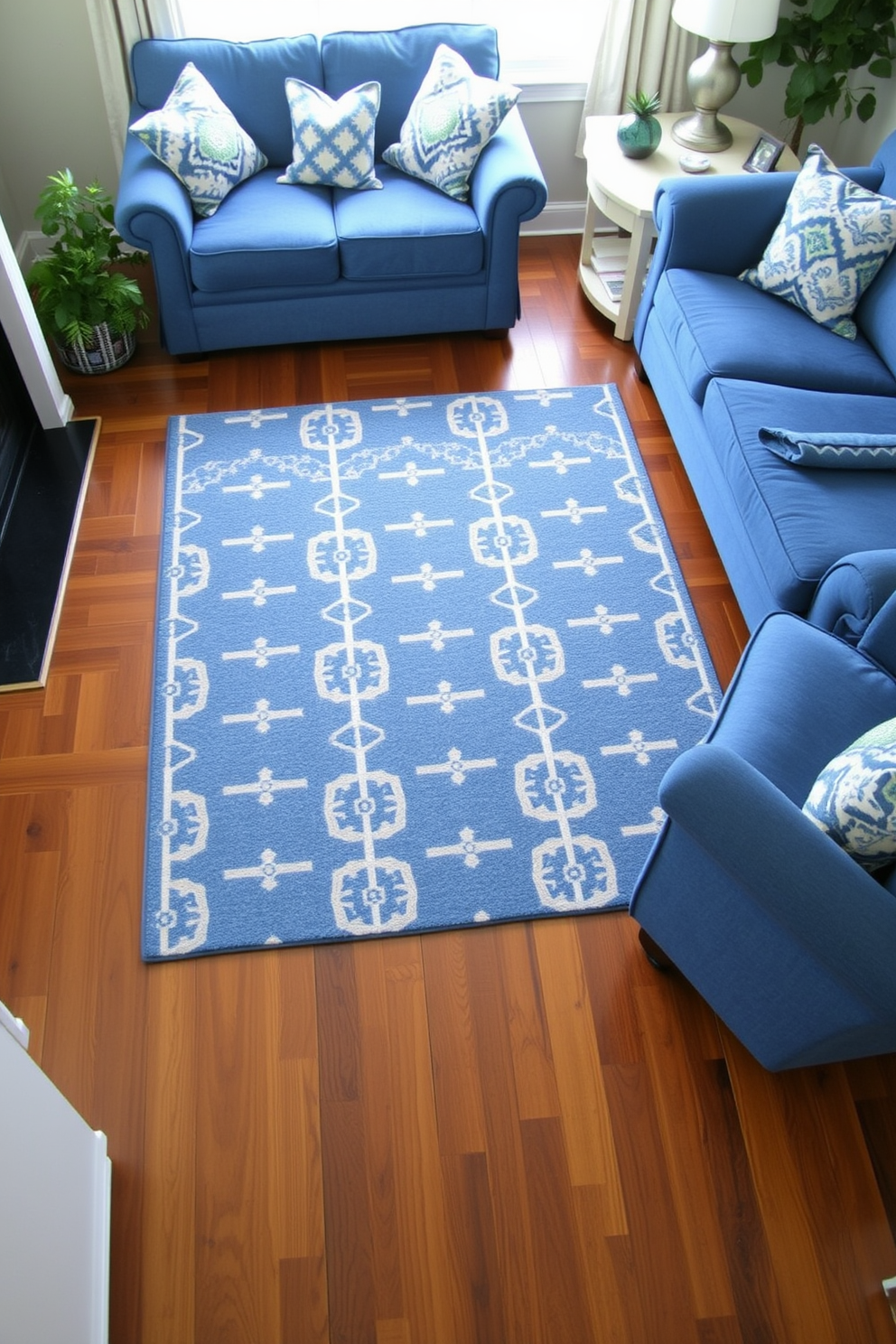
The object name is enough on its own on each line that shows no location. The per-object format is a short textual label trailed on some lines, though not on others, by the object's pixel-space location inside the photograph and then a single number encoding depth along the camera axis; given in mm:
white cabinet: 1495
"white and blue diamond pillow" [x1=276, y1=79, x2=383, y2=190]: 3559
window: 3867
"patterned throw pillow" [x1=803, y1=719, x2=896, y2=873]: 1777
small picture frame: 3559
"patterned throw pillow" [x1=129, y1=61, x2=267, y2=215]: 3420
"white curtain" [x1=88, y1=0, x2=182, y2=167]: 3600
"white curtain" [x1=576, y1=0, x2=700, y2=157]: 3857
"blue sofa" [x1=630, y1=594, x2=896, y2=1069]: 1718
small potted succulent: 3590
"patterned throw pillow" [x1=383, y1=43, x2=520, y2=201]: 3508
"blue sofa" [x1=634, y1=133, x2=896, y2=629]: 2568
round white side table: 3555
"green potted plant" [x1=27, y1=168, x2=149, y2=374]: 3377
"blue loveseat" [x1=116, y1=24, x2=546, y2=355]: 3410
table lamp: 3373
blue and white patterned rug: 2426
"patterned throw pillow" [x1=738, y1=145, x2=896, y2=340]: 3051
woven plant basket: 3609
